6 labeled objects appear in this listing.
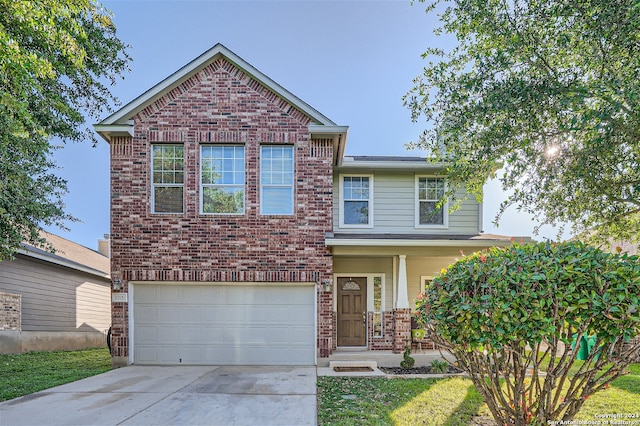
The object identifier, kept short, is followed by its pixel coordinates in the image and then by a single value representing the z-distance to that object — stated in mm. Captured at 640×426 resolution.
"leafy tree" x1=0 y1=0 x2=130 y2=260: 5418
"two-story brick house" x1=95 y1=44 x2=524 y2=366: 9477
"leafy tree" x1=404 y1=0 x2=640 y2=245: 6090
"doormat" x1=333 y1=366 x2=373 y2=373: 8758
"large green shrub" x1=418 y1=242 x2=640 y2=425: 3418
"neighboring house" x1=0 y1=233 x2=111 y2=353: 11672
